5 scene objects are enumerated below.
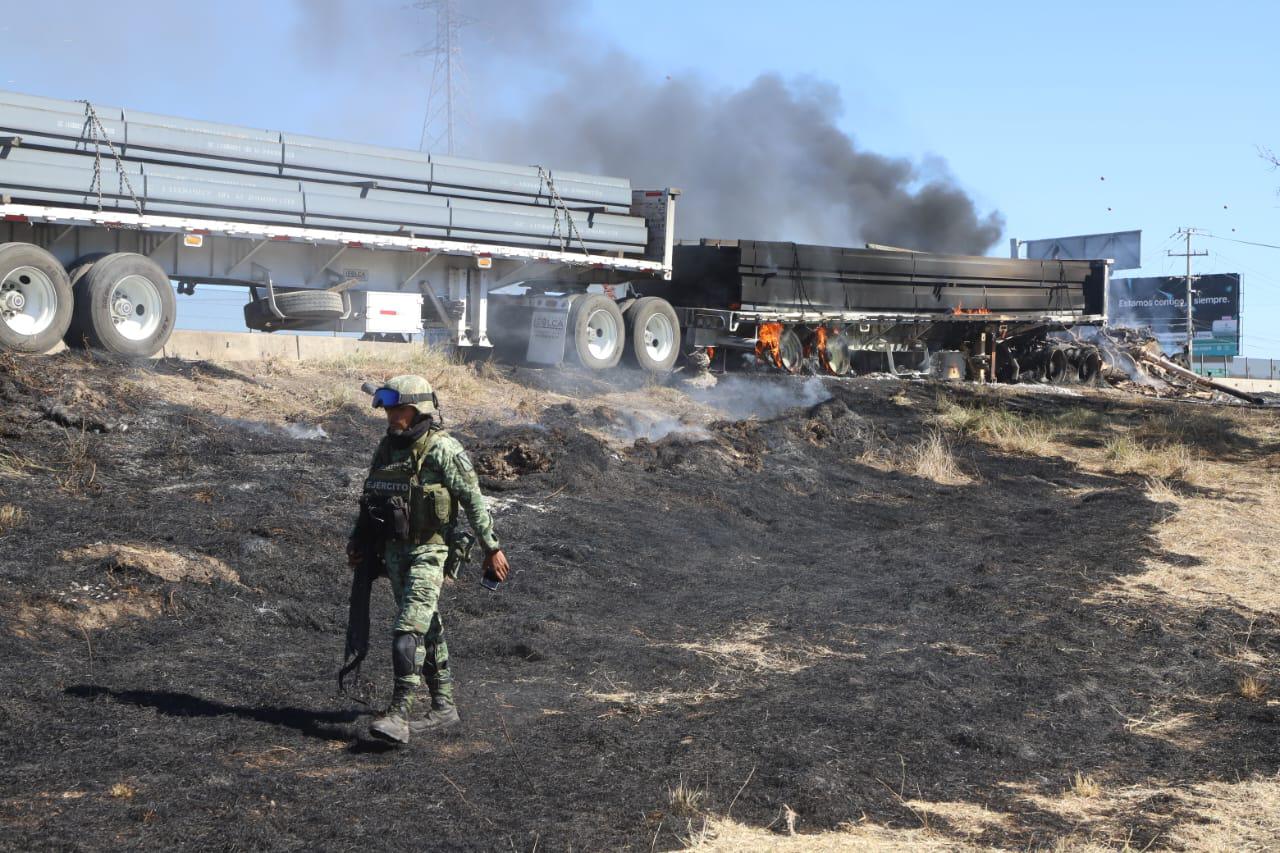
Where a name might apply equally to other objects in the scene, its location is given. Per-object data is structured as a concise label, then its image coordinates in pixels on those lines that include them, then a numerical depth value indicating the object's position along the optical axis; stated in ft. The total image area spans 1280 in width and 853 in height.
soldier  18.89
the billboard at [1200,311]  267.80
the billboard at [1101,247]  268.00
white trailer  42.65
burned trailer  71.15
